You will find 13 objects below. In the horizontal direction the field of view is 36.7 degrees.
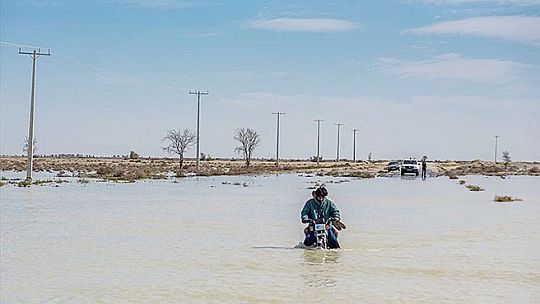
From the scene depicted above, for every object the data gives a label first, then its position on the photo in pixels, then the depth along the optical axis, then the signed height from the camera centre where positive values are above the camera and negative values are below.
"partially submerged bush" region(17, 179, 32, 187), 43.69 -1.05
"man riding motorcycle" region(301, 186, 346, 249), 15.49 -0.73
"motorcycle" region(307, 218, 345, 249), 15.61 -1.08
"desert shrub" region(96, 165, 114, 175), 67.31 -0.47
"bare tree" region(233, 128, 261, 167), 108.50 +4.02
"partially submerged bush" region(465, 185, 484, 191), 45.65 -0.64
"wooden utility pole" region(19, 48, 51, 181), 50.66 +3.02
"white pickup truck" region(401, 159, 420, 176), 71.94 +0.64
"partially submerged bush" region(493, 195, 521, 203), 34.91 -0.93
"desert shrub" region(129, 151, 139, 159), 149.50 +2.22
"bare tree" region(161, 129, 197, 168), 97.75 +3.29
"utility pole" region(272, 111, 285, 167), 103.39 +3.08
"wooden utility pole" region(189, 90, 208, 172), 76.88 +5.10
